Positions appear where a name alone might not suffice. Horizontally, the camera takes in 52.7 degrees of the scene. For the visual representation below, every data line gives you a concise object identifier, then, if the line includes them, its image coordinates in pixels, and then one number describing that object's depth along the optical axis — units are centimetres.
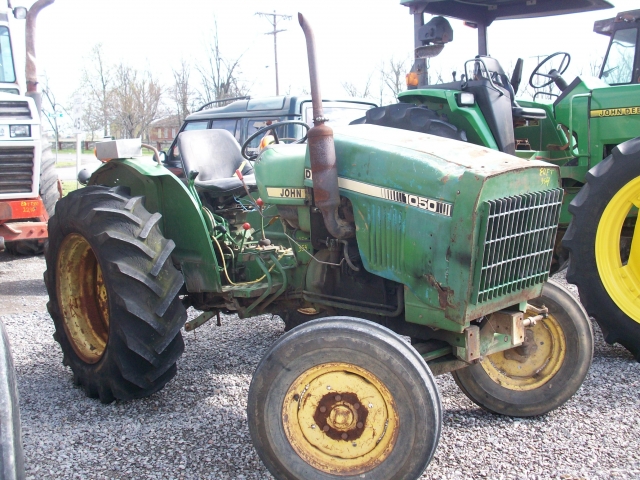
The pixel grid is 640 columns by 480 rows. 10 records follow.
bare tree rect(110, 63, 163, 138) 2909
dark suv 847
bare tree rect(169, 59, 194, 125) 2702
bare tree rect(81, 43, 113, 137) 2977
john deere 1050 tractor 243
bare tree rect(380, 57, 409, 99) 3016
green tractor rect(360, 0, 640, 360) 394
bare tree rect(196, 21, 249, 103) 2458
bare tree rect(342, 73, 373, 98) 3266
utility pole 2705
